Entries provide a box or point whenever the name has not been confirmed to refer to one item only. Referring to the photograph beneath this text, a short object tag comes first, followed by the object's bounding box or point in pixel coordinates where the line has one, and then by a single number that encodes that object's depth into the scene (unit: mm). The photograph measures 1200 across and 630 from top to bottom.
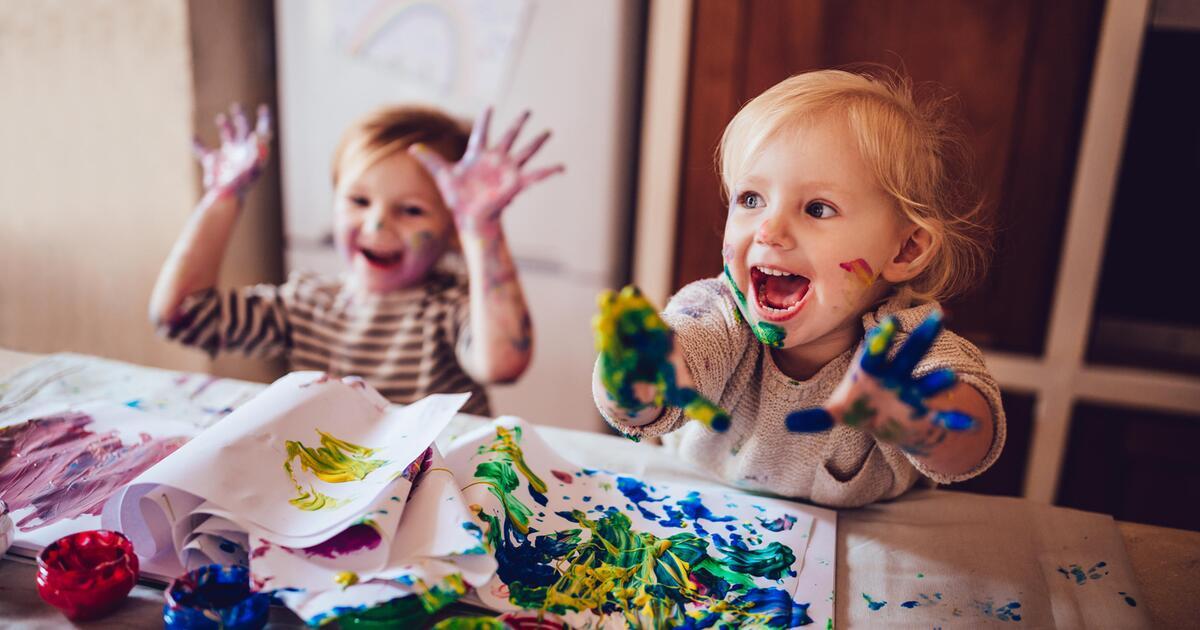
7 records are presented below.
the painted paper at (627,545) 650
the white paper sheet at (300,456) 658
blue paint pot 590
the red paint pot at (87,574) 605
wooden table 623
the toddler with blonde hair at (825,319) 611
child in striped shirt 1269
